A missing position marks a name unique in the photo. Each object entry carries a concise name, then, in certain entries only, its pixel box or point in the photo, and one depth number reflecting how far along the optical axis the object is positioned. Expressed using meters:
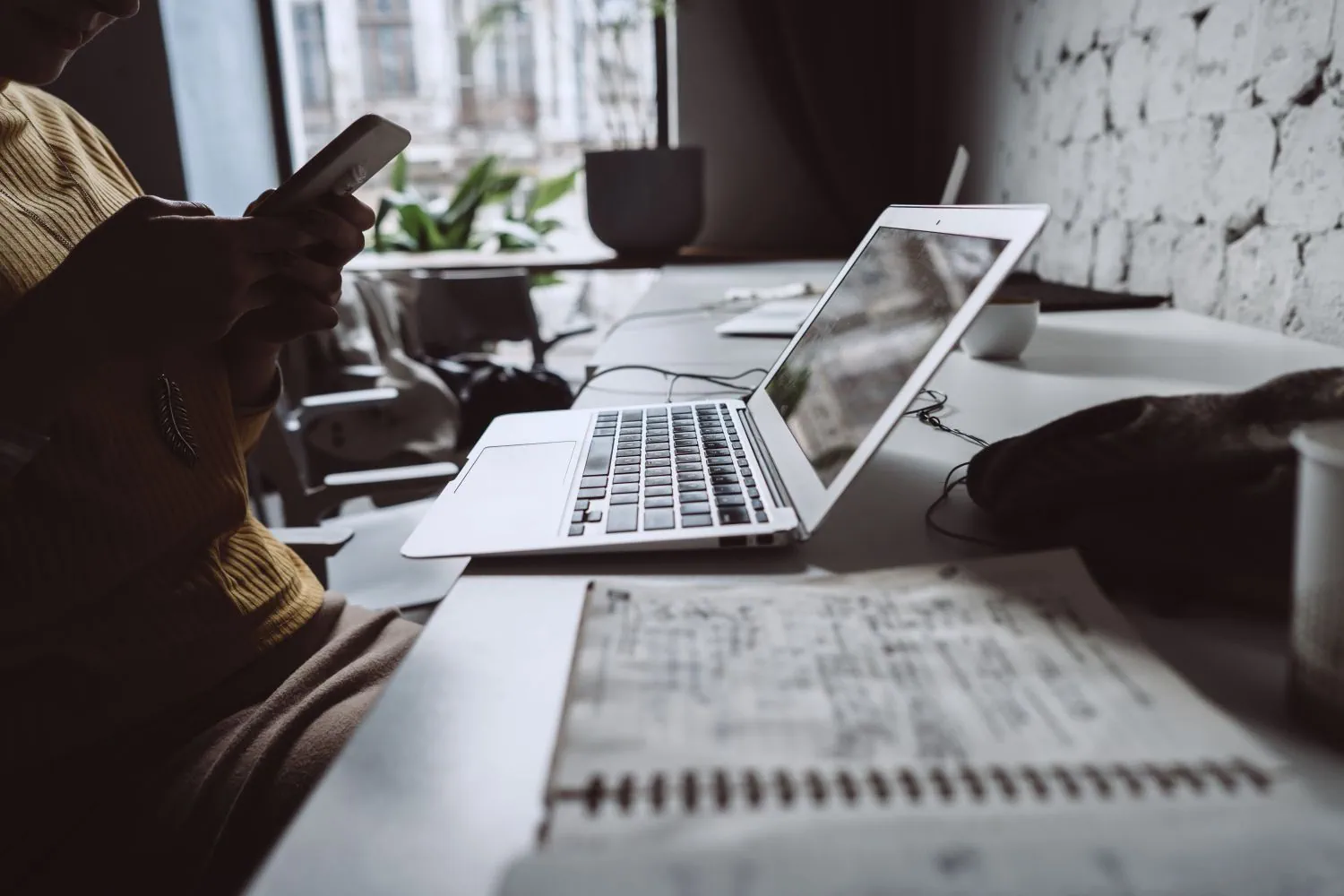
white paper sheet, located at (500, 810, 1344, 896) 0.28
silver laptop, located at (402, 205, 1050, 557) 0.56
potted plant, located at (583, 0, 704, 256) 2.57
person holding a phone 0.60
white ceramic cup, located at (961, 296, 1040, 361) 1.14
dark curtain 2.87
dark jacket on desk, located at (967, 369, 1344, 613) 0.48
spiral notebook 0.32
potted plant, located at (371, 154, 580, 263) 3.17
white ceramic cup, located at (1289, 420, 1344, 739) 0.34
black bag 2.28
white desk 0.31
